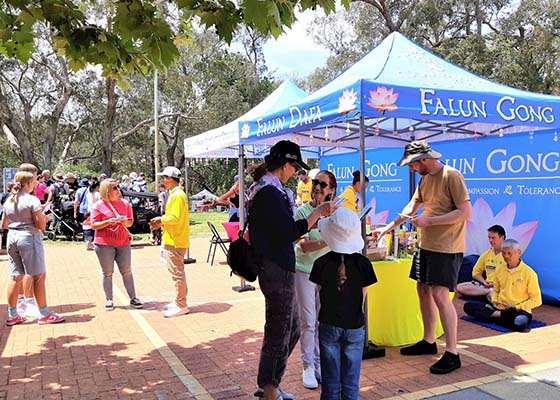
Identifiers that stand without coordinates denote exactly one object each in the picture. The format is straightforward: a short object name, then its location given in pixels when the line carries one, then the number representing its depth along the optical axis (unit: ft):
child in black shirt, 9.89
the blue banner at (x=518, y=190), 20.89
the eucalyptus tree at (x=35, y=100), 74.69
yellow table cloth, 15.29
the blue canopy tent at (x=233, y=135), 23.98
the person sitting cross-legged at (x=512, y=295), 16.94
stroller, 44.68
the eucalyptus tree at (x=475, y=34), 69.56
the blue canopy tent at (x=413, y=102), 14.19
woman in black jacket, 10.04
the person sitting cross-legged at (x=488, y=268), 19.34
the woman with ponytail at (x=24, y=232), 17.44
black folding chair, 30.88
